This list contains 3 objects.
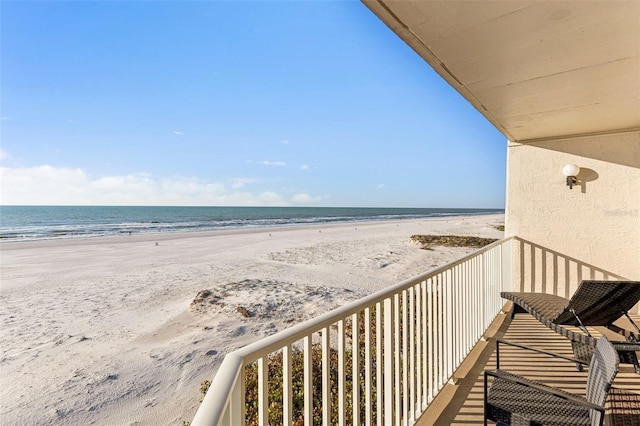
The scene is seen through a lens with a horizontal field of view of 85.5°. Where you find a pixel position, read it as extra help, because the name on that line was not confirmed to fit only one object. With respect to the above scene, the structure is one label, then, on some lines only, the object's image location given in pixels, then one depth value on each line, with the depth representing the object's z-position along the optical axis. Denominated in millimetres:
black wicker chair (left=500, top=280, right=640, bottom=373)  2467
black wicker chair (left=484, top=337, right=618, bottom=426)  1341
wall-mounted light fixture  4279
